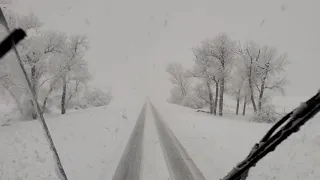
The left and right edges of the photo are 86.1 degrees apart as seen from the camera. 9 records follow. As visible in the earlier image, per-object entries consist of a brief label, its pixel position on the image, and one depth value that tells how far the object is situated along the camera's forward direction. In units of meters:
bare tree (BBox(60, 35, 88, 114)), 22.08
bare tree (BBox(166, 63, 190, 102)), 40.18
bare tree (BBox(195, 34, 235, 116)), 23.84
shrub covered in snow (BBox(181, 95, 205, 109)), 34.35
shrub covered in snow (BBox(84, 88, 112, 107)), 36.37
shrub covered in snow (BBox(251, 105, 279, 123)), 19.00
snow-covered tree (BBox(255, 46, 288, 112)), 23.27
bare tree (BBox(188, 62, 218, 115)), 25.07
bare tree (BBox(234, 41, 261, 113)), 23.70
